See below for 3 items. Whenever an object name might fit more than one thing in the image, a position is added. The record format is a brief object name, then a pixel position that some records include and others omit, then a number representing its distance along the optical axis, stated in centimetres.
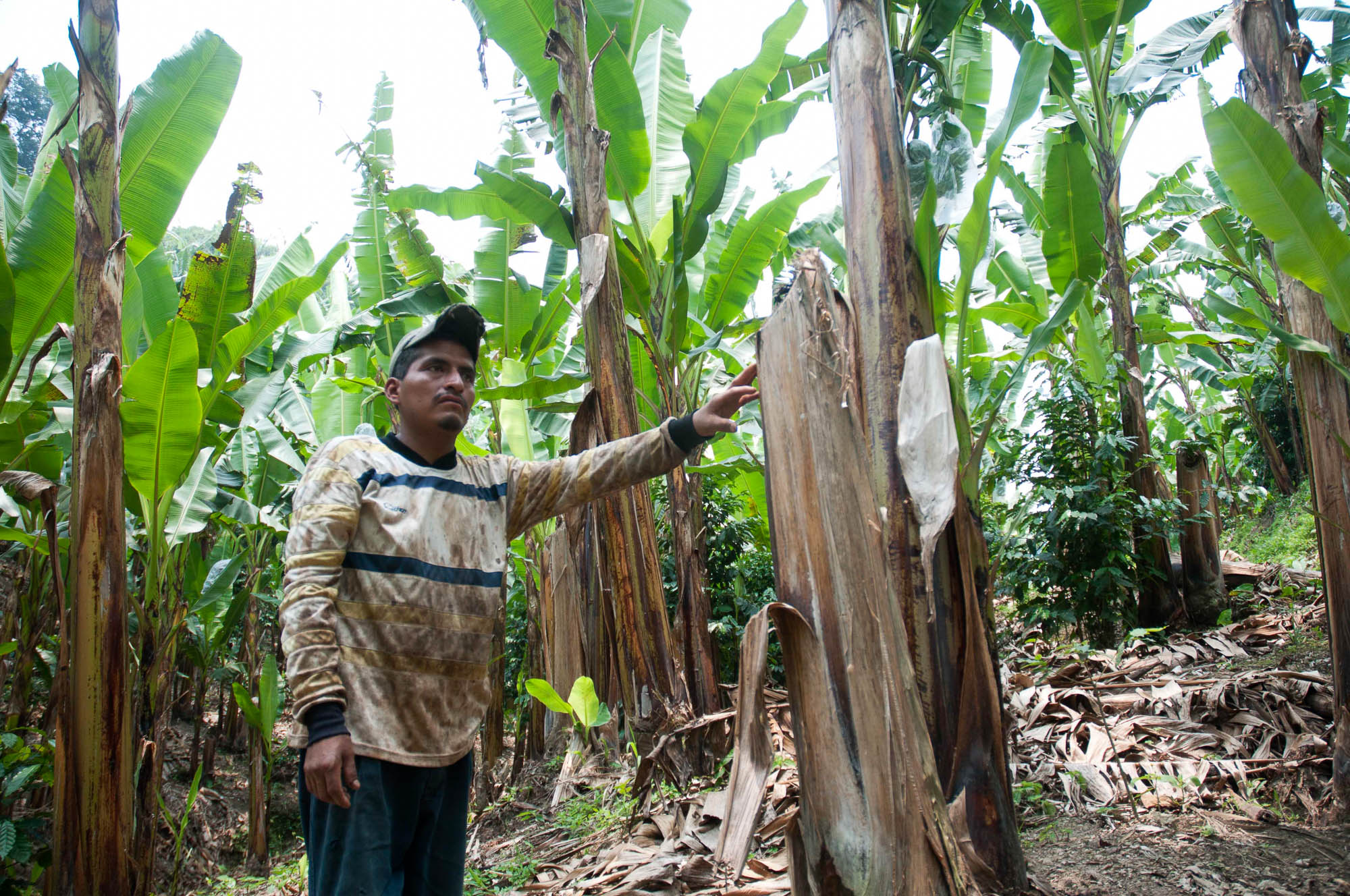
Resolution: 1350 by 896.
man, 177
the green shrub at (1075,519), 502
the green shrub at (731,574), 578
